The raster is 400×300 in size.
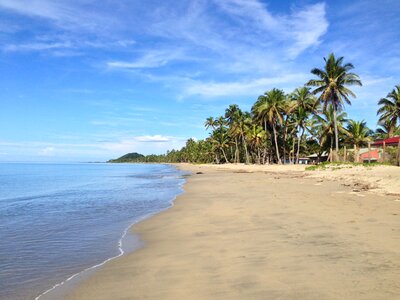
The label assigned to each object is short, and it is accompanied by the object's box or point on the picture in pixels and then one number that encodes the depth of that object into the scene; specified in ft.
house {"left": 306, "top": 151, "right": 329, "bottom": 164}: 210.10
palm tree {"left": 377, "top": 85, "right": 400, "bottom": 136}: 162.81
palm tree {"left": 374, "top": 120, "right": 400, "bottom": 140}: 181.47
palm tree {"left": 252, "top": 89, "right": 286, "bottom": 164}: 184.96
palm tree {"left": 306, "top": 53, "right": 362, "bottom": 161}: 128.47
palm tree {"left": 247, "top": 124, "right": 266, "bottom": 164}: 215.72
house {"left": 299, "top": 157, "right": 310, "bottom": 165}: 277.23
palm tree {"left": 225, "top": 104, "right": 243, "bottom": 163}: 240.32
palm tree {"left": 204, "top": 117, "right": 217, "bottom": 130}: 309.08
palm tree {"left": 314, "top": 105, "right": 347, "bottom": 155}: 173.17
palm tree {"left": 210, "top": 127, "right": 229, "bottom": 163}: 295.89
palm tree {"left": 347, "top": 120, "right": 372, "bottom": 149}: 179.42
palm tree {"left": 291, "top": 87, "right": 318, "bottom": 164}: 177.88
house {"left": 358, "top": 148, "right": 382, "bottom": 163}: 155.81
